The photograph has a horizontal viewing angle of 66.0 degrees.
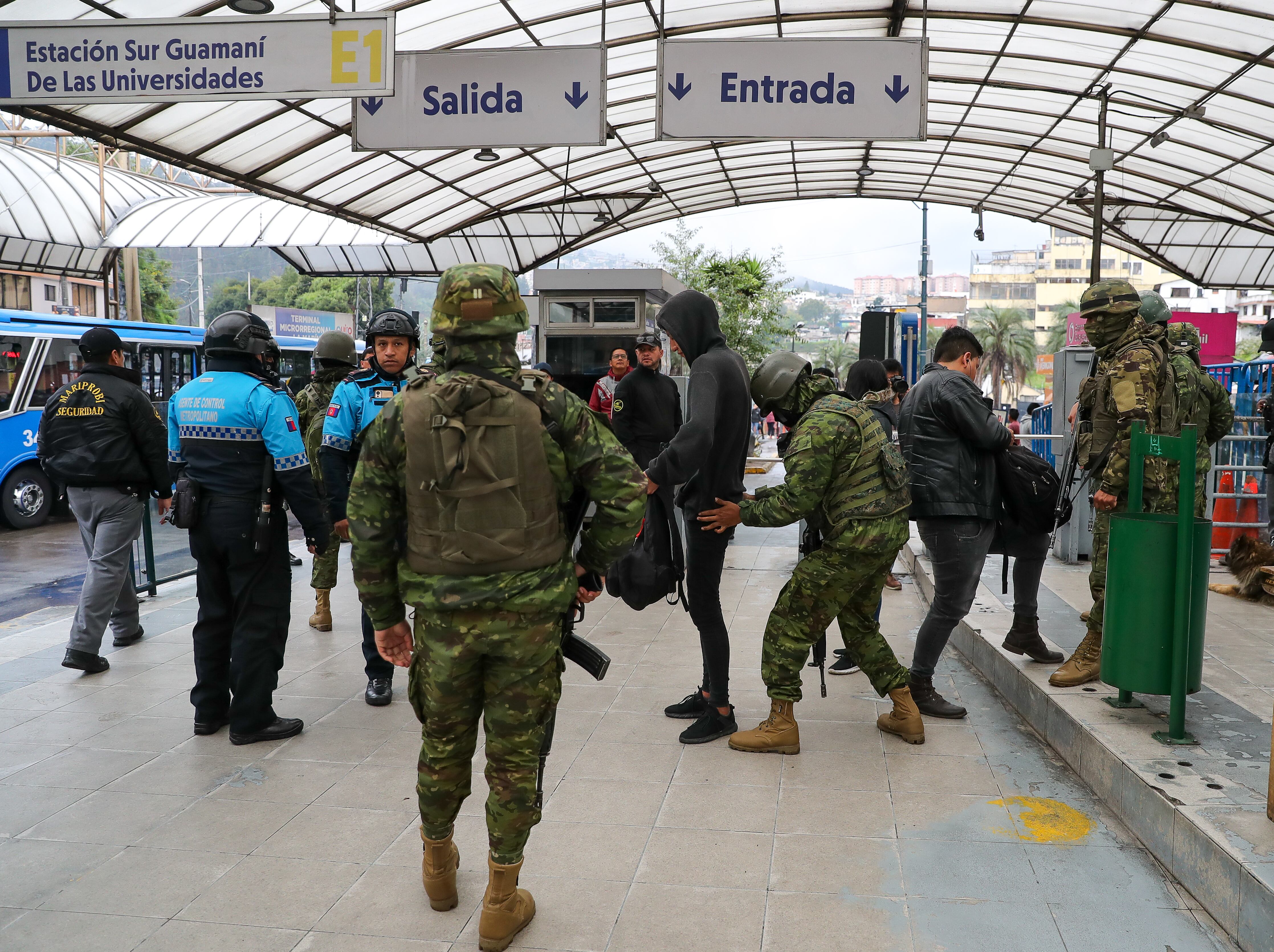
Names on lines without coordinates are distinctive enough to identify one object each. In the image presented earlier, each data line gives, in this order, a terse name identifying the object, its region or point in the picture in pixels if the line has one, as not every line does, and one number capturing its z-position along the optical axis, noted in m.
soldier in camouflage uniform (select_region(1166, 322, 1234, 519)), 5.55
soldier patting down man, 3.90
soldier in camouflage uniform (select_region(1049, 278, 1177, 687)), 4.28
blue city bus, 11.88
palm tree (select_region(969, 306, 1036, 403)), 65.75
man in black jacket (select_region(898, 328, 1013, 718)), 4.37
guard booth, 11.37
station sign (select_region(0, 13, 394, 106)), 5.75
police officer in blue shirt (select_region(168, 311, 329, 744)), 4.25
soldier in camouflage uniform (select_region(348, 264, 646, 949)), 2.62
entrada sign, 6.34
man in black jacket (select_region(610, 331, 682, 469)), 7.15
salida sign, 6.64
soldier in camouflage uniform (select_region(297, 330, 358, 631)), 6.07
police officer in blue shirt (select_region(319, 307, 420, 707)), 4.74
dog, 6.64
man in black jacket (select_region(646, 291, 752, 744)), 3.98
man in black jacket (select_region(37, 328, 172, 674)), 5.40
